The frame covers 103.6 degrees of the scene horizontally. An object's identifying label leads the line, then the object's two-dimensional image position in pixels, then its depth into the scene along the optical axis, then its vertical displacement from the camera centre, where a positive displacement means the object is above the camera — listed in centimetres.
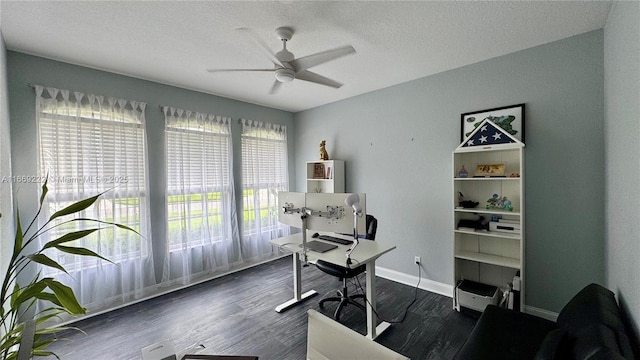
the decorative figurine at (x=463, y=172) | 256 +1
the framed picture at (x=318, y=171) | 401 +7
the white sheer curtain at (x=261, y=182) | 387 -9
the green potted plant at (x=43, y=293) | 92 -42
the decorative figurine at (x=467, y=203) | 258 -31
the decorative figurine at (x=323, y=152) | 392 +37
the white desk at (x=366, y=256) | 205 -68
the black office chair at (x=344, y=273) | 240 -94
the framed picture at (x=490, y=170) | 240 +3
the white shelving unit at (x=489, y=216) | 228 -44
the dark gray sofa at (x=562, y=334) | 112 -87
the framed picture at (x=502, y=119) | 241 +55
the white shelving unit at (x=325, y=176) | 375 -1
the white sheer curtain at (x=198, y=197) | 314 -26
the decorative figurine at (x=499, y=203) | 238 -30
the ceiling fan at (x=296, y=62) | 173 +84
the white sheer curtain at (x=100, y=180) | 239 -1
